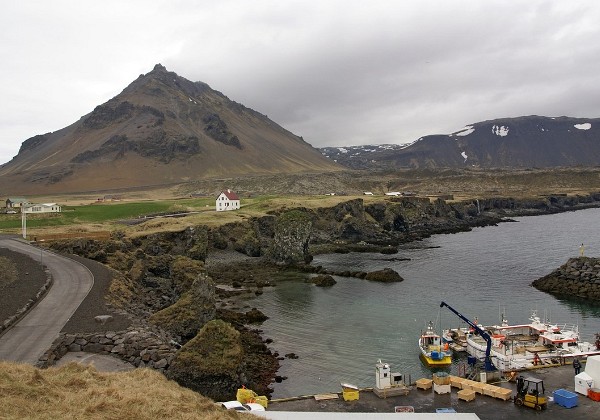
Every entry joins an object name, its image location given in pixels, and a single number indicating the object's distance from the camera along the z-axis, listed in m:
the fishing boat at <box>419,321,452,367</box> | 37.19
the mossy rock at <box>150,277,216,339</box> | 38.16
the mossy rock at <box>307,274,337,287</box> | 66.44
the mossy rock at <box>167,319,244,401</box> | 28.78
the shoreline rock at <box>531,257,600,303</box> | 58.56
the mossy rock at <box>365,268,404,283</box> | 67.71
